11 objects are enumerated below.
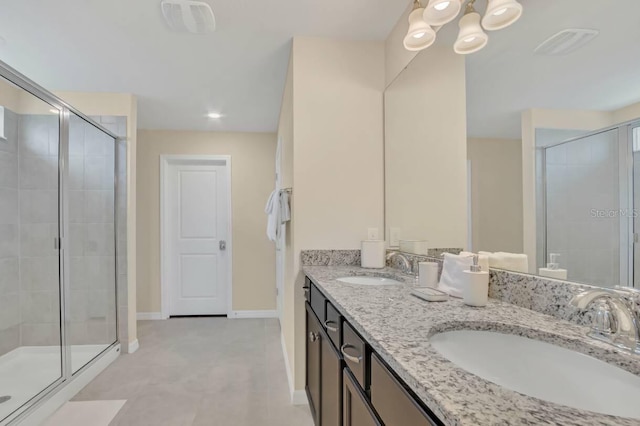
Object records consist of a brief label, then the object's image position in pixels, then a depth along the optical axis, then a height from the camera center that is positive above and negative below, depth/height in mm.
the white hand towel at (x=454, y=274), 1279 -239
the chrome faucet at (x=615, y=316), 729 -234
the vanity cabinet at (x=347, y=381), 722 -514
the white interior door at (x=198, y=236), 4316 -277
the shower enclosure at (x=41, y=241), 2426 -197
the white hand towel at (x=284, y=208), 2336 +41
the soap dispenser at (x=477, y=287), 1127 -251
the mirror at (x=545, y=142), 811 +225
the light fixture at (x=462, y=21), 1197 +810
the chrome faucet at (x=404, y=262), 1915 -285
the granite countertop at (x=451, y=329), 479 -301
